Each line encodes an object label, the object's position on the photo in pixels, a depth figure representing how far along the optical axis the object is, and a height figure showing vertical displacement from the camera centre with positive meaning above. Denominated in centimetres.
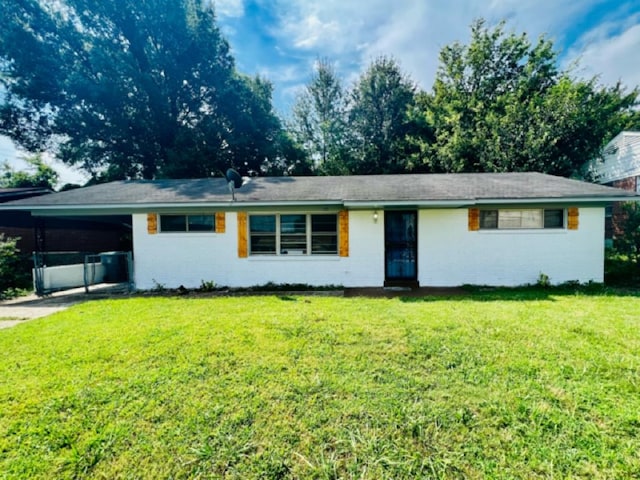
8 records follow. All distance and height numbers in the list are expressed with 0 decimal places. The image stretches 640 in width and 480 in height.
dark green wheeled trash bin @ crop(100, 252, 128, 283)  920 -112
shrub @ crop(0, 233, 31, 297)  845 -123
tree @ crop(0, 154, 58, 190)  2464 +519
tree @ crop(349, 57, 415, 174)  2038 +817
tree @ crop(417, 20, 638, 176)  1541 +698
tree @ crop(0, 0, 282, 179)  1677 +888
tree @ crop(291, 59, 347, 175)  2223 +908
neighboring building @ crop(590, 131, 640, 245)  1334 +296
